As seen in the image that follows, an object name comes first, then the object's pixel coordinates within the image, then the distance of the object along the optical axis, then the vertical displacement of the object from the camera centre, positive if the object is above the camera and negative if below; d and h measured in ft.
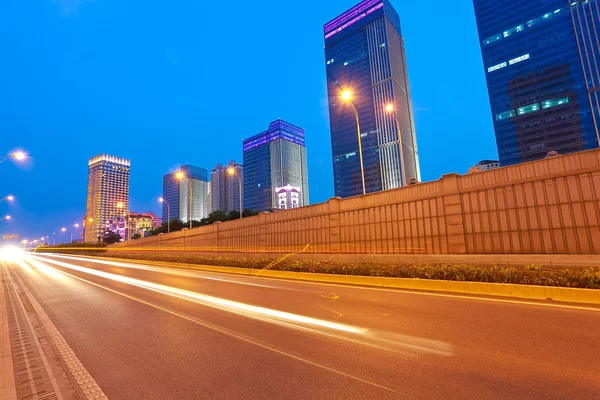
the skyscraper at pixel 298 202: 517.63 +60.50
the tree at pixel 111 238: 471.21 +17.56
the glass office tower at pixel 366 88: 513.45 +261.44
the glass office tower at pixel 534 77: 368.27 +188.79
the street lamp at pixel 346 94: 75.20 +34.87
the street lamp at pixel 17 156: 59.22 +19.90
